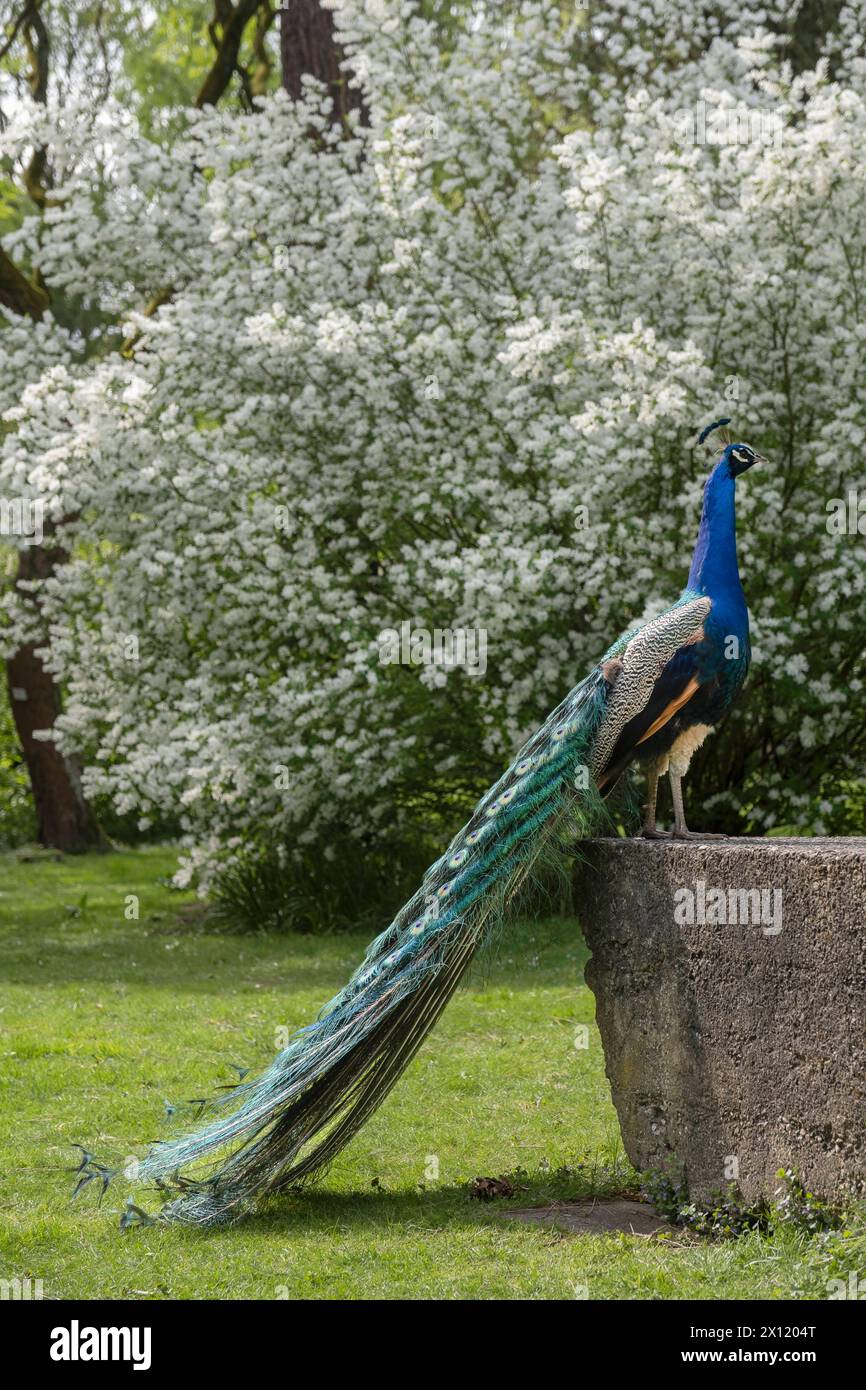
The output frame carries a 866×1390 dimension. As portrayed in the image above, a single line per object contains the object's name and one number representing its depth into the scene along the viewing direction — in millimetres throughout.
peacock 4949
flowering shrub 9602
